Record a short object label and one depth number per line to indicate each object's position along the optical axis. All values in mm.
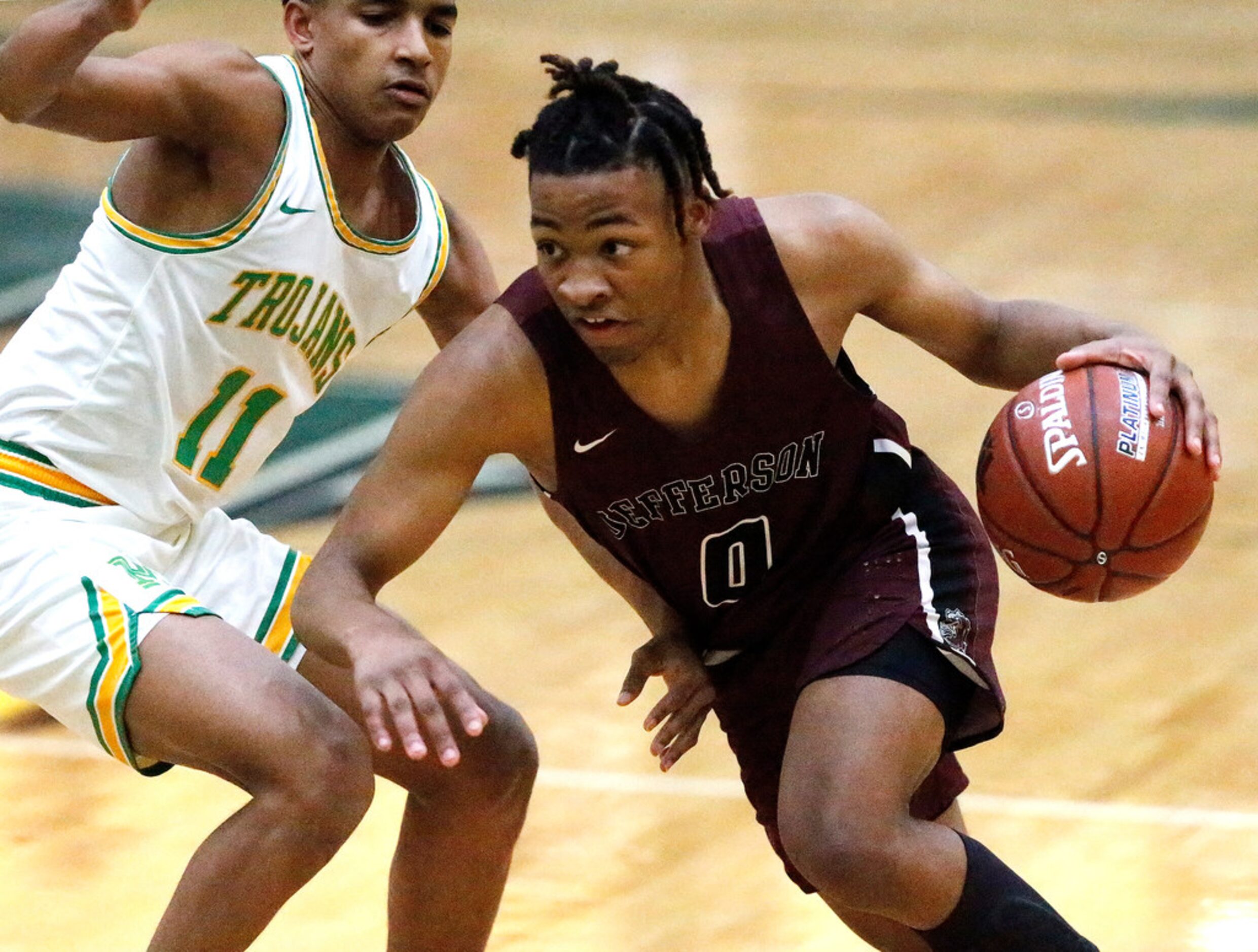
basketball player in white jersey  6453
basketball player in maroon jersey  6371
